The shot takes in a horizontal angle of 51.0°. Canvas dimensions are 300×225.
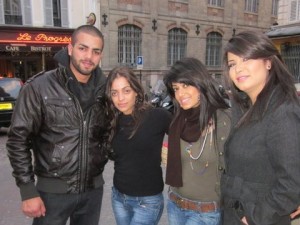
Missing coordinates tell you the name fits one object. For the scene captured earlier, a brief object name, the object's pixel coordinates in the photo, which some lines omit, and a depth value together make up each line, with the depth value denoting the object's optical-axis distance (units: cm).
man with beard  225
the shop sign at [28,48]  1534
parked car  898
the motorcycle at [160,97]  1018
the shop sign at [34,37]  1533
